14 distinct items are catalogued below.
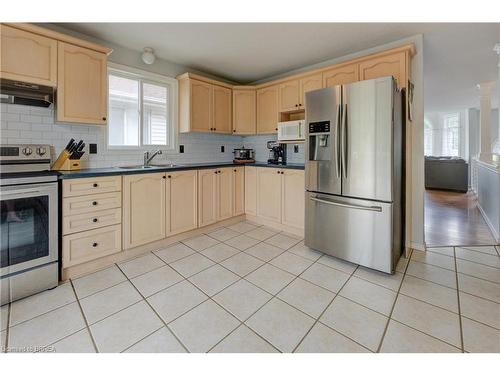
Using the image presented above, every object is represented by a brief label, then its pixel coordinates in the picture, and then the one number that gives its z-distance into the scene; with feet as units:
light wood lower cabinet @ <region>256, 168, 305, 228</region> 10.24
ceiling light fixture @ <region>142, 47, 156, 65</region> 9.70
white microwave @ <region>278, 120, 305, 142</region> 10.45
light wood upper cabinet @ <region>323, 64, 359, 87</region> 9.03
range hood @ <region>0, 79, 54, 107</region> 6.49
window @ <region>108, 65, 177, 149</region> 9.62
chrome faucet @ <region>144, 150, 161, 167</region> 10.13
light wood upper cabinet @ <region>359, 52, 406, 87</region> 7.99
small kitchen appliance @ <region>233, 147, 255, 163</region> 13.06
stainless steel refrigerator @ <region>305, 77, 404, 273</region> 6.87
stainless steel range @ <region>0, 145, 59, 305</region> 5.69
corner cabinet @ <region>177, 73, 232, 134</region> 11.06
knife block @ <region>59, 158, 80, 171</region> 7.76
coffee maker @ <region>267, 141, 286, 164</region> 12.37
